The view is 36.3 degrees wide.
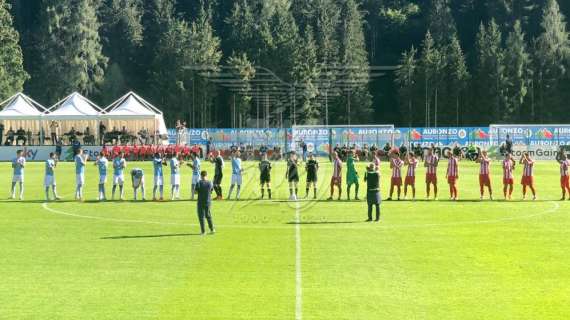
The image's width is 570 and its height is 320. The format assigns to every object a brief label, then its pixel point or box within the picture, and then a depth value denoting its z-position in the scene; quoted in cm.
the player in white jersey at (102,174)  3666
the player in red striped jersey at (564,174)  3741
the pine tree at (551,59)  10600
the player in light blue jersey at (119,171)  3662
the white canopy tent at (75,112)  7919
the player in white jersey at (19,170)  3784
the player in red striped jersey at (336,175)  3781
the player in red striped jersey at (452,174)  3778
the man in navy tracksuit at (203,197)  2417
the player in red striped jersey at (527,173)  3753
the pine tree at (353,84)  10838
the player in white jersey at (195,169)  3622
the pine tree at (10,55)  10419
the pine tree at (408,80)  11075
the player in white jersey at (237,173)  3753
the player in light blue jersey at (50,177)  3666
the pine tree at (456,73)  10881
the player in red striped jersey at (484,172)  3750
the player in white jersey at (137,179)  3725
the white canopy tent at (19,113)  7919
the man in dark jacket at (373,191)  2842
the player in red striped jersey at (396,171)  3694
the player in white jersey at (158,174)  3647
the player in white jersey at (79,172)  3712
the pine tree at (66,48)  11106
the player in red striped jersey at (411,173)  3772
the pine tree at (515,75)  10606
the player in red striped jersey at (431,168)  3781
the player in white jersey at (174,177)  3645
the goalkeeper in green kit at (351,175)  3728
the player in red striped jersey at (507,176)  3778
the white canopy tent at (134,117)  7906
